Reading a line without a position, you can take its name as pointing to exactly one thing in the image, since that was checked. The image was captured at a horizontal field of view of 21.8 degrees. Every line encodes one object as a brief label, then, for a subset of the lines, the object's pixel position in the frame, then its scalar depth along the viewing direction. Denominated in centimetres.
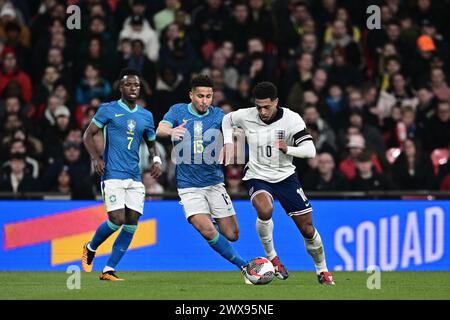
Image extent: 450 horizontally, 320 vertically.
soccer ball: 1242
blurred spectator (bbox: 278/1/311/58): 1930
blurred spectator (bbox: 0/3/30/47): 1952
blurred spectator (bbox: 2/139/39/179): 1680
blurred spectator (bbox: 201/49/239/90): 1858
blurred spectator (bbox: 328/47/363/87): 1855
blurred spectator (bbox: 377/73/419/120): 1831
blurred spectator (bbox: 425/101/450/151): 1764
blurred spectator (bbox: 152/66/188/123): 1797
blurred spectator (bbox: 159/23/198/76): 1869
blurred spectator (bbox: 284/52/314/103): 1828
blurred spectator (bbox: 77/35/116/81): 1847
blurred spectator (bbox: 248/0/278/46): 1920
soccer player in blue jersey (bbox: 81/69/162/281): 1327
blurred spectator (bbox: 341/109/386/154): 1748
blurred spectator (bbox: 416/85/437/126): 1798
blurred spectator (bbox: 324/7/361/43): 1906
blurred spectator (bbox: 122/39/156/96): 1847
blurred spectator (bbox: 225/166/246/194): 1675
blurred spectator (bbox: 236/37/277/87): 1830
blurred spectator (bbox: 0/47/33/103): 1864
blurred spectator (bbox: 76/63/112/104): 1839
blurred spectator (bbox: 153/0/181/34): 1950
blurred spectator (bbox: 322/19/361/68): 1895
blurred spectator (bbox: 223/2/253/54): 1919
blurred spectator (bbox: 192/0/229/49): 1934
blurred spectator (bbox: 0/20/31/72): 1939
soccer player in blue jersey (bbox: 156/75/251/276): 1303
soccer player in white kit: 1262
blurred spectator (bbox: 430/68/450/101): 1838
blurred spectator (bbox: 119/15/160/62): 1903
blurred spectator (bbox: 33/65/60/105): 1845
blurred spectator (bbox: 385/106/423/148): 1777
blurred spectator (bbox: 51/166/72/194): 1648
